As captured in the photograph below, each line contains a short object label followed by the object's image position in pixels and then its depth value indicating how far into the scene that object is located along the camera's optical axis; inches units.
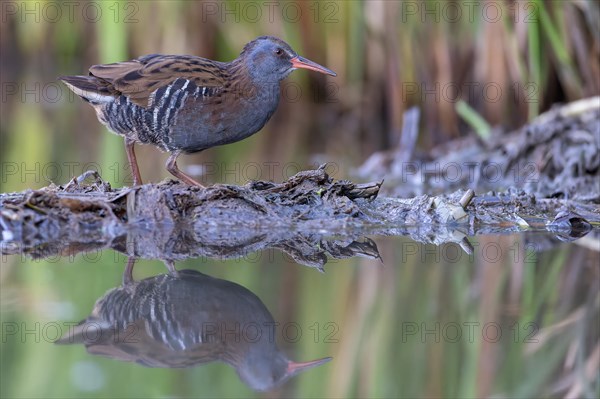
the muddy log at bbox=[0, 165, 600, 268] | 384.2
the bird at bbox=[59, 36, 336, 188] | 425.7
